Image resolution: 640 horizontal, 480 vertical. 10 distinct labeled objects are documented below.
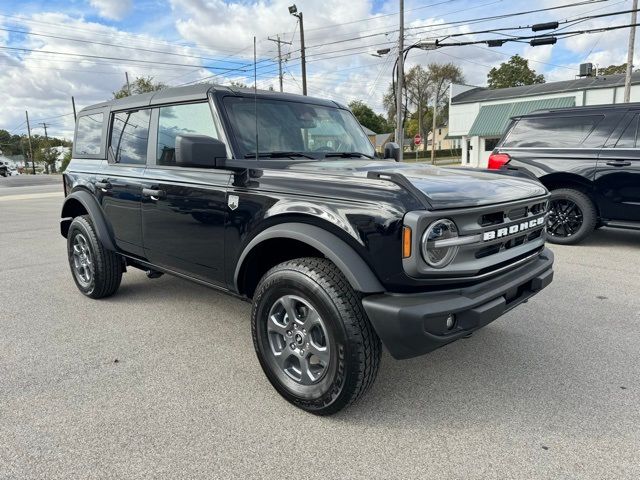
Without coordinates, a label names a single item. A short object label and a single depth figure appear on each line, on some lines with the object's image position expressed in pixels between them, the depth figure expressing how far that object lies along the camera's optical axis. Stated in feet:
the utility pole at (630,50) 65.51
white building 96.12
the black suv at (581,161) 20.31
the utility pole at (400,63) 71.67
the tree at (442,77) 232.32
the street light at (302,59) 84.64
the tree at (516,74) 208.95
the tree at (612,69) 193.57
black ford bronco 7.57
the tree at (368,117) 275.80
